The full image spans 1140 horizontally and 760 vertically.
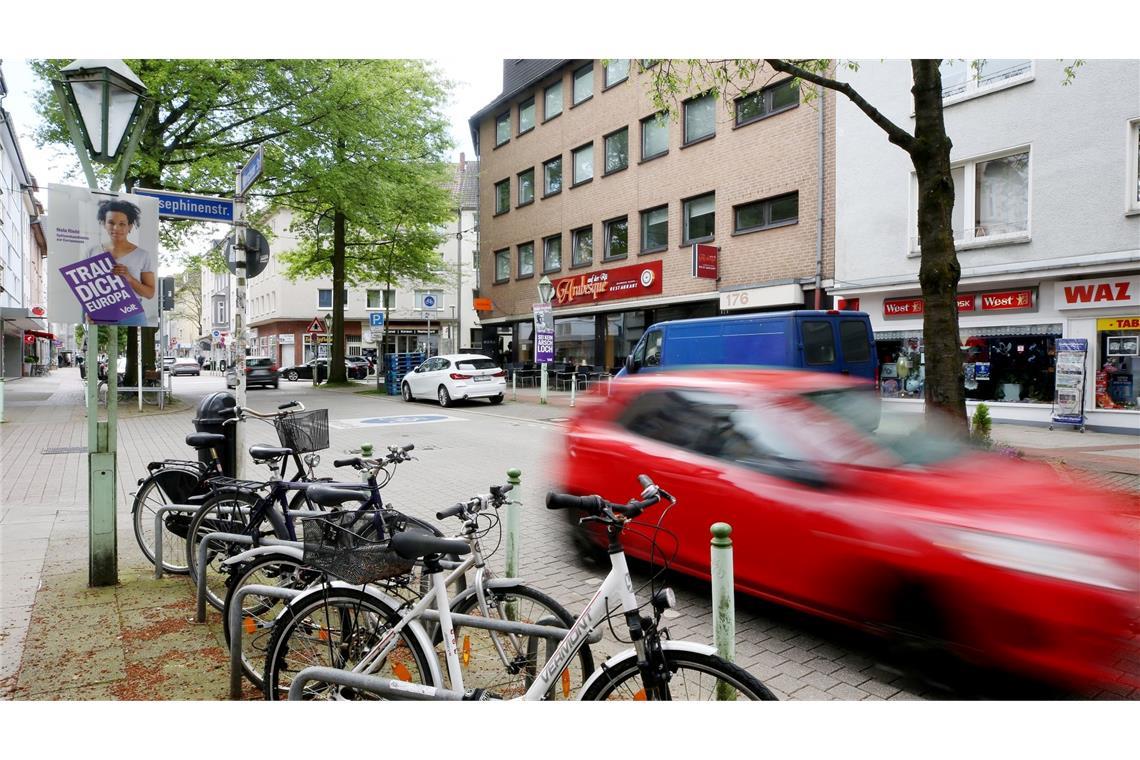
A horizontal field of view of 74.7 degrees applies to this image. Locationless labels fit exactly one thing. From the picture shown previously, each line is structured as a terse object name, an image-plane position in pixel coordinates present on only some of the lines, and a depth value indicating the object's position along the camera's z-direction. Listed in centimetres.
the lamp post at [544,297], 2122
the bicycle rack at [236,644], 326
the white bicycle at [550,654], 240
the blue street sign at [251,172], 592
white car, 2092
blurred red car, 305
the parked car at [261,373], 3444
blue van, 1203
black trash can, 540
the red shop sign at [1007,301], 1503
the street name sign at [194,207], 567
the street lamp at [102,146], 477
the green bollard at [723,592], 301
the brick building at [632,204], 1984
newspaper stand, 1404
